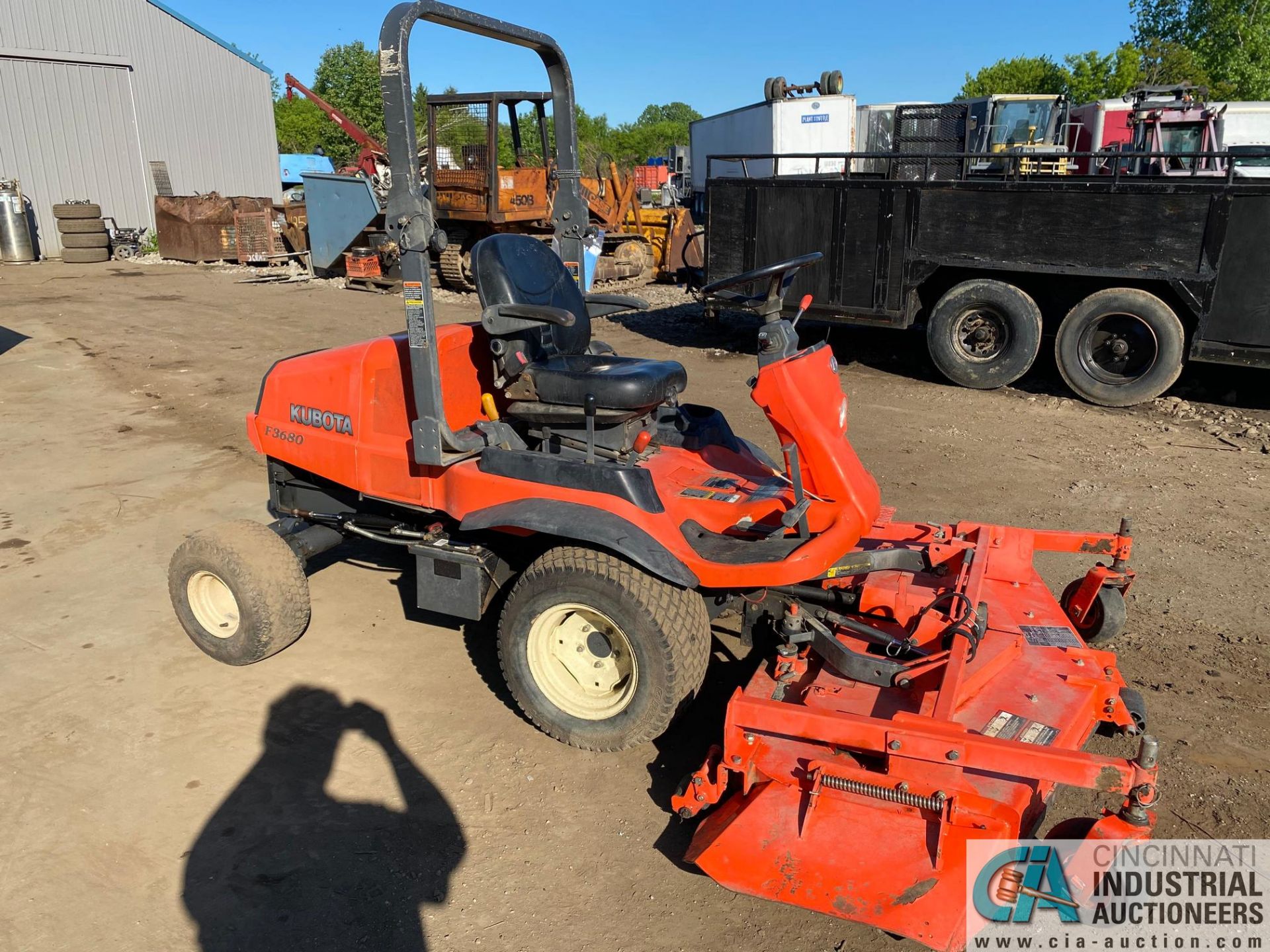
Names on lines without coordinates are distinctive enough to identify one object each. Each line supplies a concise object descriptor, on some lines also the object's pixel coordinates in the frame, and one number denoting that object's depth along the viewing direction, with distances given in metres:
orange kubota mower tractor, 2.50
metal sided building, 20.58
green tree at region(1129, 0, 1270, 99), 28.17
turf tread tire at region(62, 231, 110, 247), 19.94
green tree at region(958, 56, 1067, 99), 39.22
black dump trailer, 7.36
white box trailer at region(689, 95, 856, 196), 19.48
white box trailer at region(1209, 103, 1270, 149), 14.87
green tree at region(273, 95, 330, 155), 53.97
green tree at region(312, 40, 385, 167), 51.81
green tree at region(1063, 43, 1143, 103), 31.11
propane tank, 19.42
